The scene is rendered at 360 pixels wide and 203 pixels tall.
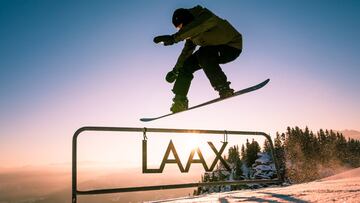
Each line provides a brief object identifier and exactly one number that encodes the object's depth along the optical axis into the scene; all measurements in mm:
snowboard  6039
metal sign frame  4031
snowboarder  5105
